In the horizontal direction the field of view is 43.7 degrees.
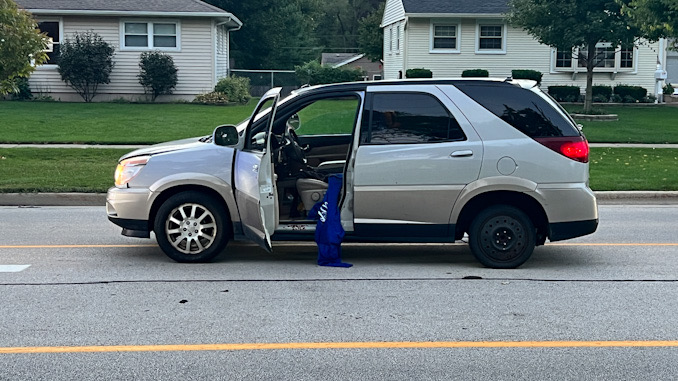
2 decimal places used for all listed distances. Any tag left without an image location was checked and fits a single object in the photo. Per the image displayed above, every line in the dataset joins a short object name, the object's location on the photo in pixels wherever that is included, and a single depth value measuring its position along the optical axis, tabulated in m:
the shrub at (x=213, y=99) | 32.84
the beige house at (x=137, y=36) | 32.97
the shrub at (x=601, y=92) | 36.47
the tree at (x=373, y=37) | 50.56
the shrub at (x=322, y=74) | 41.03
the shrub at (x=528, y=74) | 36.06
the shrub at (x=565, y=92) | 36.47
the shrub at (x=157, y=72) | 32.91
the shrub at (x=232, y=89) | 33.66
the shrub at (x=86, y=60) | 32.38
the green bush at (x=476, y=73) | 35.94
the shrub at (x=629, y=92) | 36.68
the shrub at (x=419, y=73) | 35.72
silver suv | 7.79
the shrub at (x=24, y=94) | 32.78
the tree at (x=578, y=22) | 27.14
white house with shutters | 37.16
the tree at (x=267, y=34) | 50.62
